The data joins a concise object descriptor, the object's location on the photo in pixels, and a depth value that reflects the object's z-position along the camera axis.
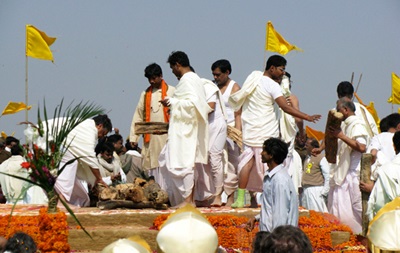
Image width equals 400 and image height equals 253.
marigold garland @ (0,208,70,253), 12.10
